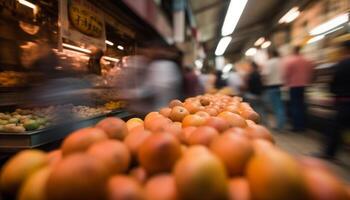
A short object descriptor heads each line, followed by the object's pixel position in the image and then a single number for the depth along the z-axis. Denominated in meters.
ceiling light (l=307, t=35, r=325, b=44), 6.30
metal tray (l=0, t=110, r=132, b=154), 2.15
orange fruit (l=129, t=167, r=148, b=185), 0.81
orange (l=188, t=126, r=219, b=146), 0.96
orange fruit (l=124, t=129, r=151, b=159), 0.93
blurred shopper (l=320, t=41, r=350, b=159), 3.28
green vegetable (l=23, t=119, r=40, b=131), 2.37
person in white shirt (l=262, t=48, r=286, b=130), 6.27
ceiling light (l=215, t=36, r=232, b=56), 16.13
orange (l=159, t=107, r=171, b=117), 1.76
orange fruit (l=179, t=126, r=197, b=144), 1.05
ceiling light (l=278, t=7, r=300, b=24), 8.78
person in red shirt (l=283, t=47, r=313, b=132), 5.48
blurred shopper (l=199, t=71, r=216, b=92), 10.00
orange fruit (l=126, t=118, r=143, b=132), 1.44
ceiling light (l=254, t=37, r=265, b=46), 15.56
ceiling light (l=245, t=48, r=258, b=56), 18.44
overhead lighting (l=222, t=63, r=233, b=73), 29.04
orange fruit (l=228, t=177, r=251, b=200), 0.70
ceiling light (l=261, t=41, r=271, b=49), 14.15
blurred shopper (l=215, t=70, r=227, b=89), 9.42
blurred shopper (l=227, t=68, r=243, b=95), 8.18
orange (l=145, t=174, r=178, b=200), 0.70
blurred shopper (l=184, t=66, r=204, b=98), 4.70
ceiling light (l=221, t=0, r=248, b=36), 8.53
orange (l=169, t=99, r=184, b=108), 2.07
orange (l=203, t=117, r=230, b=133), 1.11
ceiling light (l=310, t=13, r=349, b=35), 5.00
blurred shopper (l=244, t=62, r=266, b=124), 6.70
